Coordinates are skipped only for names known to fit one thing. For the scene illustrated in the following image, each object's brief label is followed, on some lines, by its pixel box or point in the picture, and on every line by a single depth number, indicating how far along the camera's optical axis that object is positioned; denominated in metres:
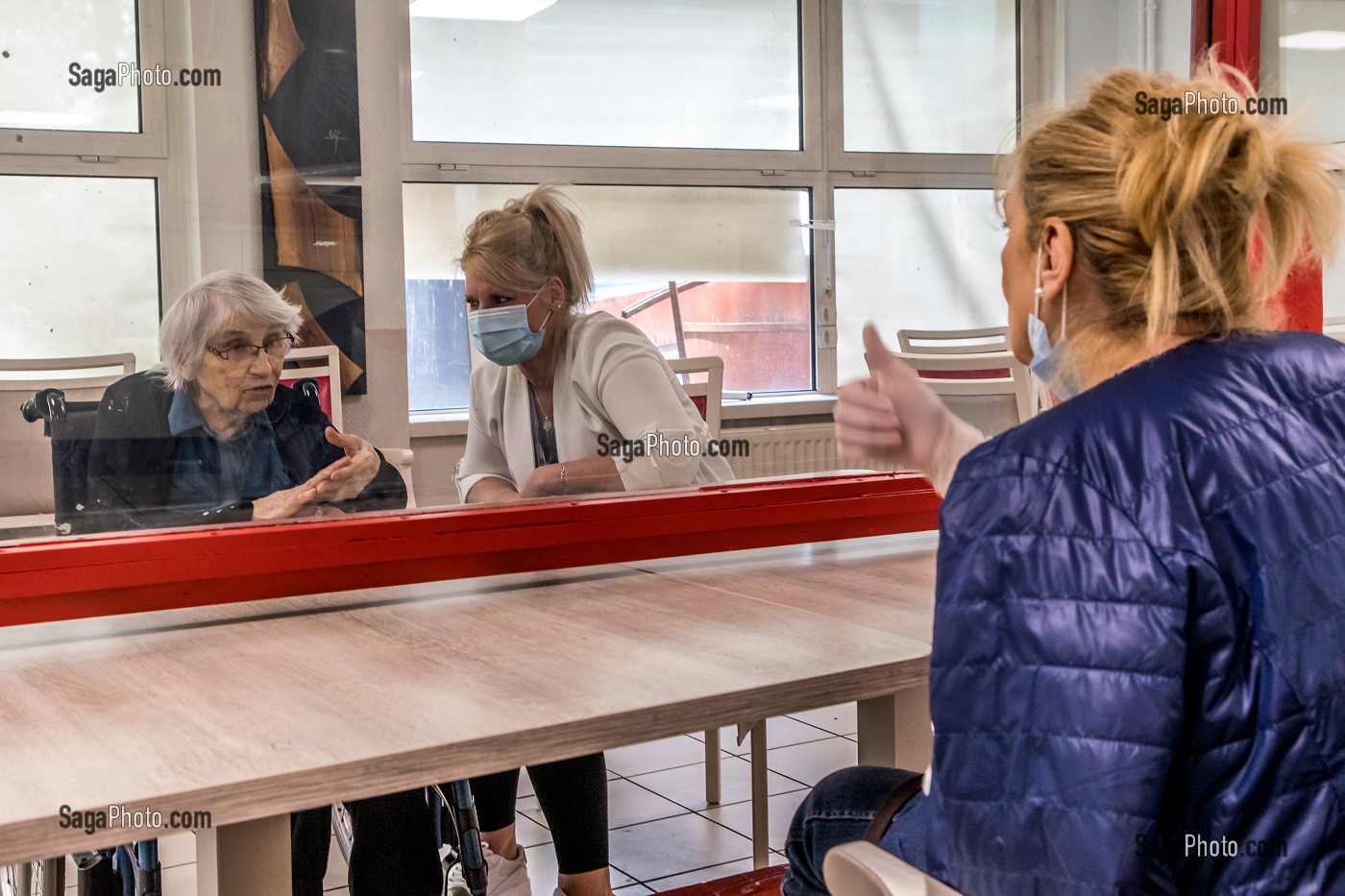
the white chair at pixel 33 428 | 1.42
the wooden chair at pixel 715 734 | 1.78
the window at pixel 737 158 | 1.62
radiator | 1.86
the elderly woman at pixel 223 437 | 1.48
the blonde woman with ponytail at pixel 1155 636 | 0.82
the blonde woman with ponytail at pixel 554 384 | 1.65
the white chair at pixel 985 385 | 1.95
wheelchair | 1.45
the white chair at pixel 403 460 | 1.62
